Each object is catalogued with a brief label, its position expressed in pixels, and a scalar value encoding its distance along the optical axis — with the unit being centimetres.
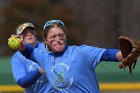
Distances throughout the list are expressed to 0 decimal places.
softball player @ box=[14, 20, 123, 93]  1309
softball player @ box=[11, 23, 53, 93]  1613
